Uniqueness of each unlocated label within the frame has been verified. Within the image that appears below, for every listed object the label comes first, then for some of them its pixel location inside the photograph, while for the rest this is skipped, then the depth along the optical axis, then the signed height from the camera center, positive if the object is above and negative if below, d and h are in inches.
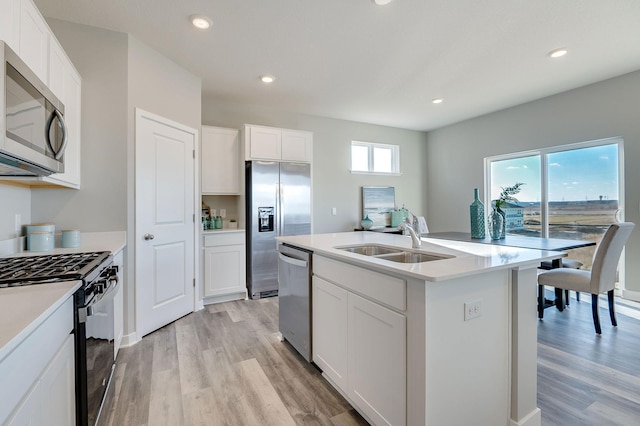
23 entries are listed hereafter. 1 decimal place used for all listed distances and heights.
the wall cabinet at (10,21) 54.8 +38.3
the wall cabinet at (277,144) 157.4 +39.9
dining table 107.4 -12.0
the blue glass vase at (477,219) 123.6 -2.6
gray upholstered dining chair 103.7 -22.1
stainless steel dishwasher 87.0 -27.0
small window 221.0 +44.1
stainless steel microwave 45.1 +16.8
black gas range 49.1 -17.2
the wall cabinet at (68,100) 77.2 +34.0
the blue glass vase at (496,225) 126.8 -5.3
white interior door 108.0 -2.9
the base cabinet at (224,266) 145.0 -27.2
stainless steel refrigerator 153.9 -0.3
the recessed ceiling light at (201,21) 94.7 +64.5
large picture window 149.8 +12.9
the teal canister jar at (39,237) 81.4 -6.6
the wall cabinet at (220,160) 152.9 +28.9
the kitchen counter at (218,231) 145.0 -8.8
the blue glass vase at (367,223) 205.6 -7.3
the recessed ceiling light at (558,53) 117.2 +66.1
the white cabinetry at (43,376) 28.7 -19.5
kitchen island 50.4 -24.3
